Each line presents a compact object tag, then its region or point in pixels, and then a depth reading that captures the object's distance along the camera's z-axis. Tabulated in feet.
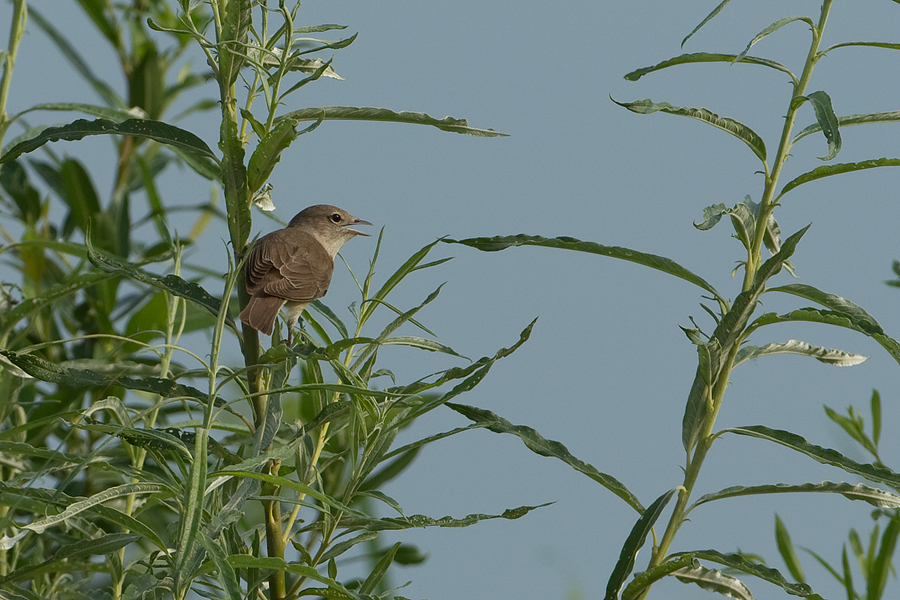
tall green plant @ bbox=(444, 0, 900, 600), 37.87
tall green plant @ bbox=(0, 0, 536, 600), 37.72
